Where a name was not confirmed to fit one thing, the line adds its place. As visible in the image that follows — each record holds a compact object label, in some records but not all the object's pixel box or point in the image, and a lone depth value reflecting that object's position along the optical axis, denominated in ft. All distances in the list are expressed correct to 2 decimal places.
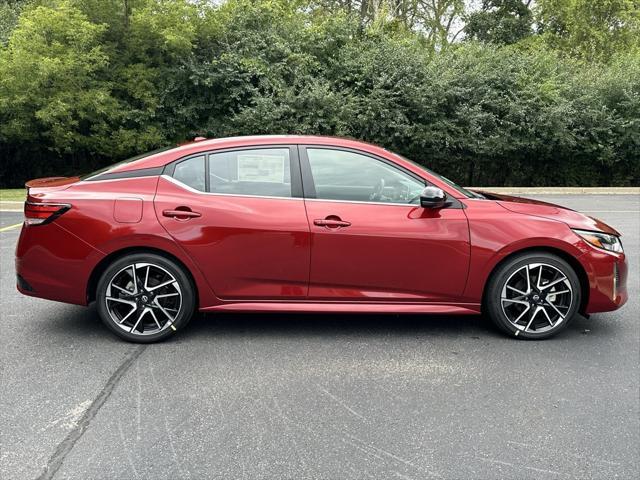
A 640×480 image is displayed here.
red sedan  13.50
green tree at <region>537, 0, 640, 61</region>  92.38
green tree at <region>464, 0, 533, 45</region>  96.53
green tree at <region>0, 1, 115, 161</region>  48.49
